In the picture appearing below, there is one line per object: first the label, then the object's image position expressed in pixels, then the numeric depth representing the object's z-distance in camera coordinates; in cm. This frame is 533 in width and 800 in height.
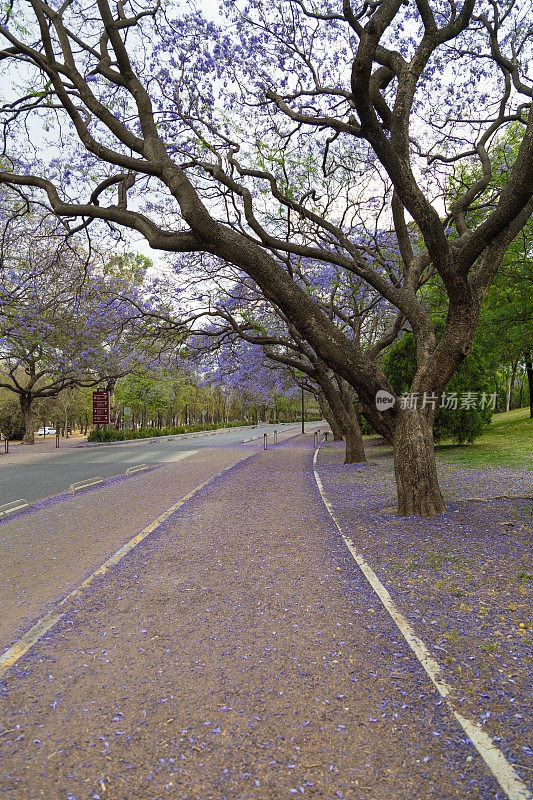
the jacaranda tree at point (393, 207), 620
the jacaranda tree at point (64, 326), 1590
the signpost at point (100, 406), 3256
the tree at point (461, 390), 1780
